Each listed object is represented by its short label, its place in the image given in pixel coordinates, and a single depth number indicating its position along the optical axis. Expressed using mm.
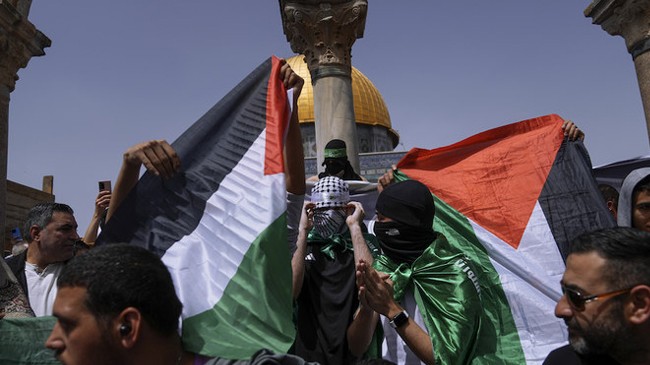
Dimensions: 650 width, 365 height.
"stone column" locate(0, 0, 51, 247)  6359
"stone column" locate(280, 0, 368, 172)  8188
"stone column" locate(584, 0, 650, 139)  7223
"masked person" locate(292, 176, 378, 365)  3285
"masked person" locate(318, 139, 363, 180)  5055
